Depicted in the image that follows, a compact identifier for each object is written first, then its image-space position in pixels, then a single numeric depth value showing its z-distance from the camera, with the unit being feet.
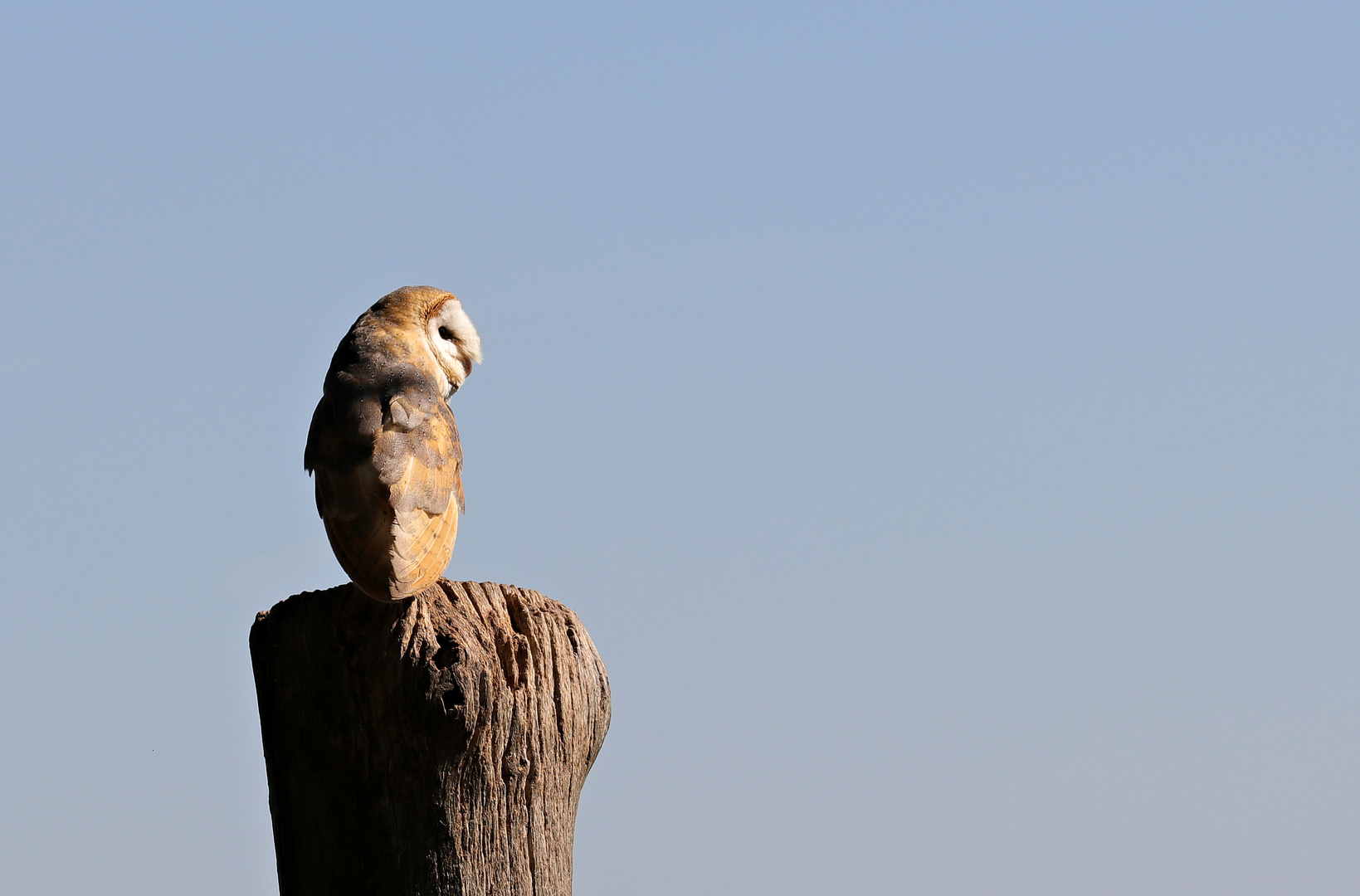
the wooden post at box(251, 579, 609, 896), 24.48
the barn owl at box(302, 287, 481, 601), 30.12
